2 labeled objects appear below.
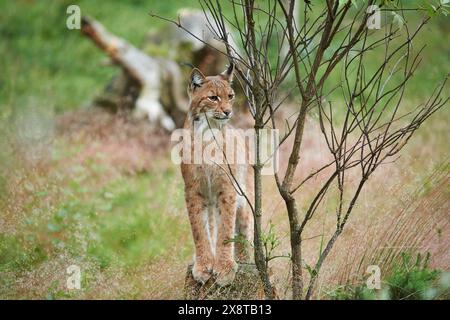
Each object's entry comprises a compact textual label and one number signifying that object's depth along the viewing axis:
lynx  9.62
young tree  7.46
